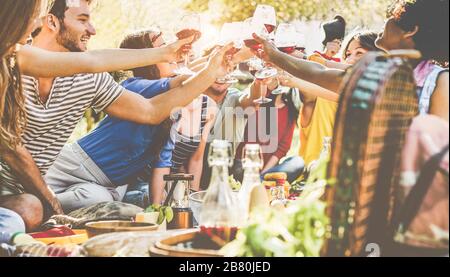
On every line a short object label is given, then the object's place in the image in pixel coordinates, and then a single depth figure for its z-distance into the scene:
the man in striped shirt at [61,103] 3.61
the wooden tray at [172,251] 1.86
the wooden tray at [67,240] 2.80
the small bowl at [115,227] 2.39
